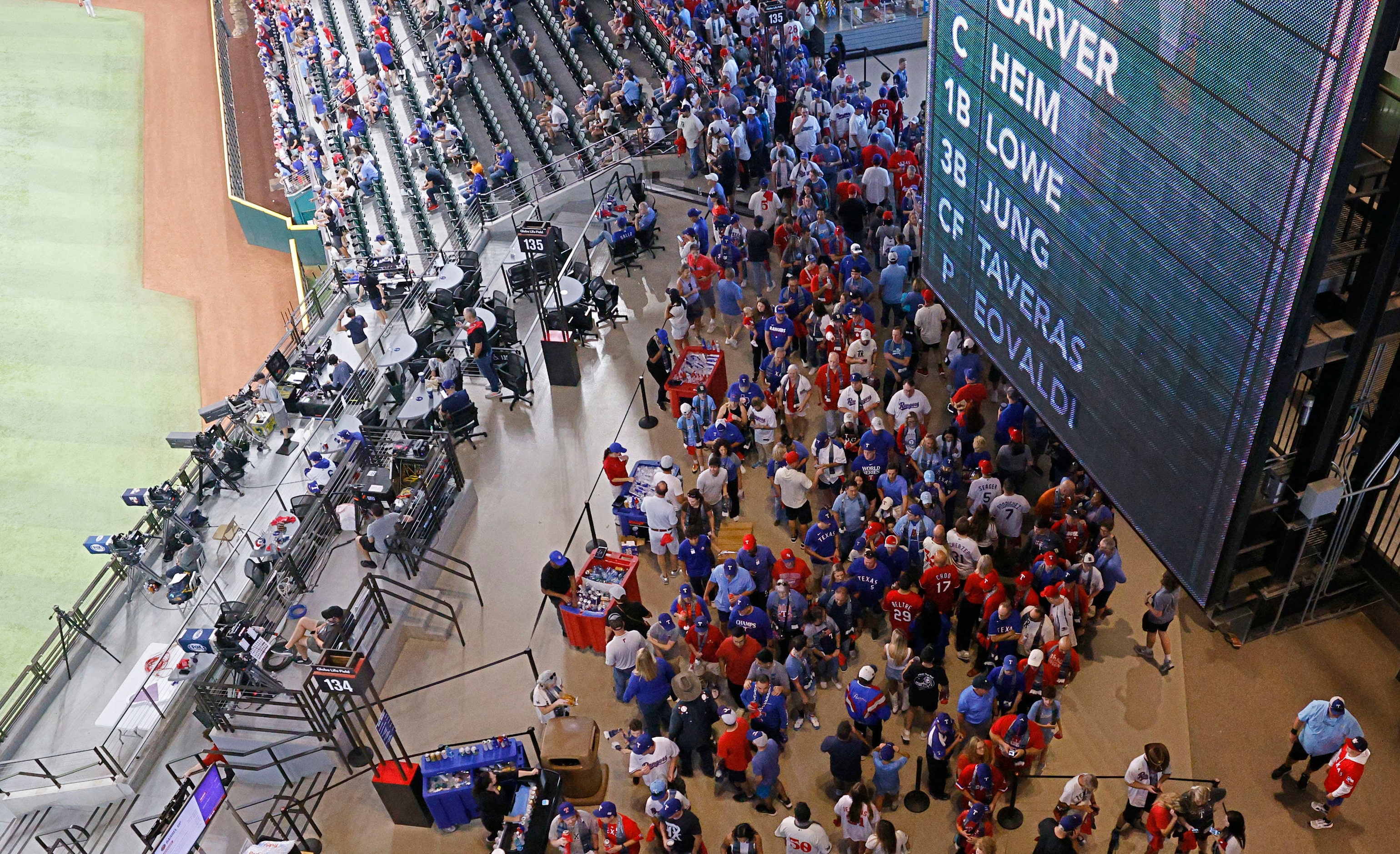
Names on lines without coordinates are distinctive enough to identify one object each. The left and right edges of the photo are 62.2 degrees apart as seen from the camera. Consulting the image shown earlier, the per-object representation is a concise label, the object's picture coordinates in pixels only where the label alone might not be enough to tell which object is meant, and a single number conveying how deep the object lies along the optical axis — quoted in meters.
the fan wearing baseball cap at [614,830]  10.12
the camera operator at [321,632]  12.92
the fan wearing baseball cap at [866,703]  10.55
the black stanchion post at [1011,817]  10.56
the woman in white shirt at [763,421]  14.41
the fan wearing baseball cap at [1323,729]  9.95
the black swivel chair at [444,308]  19.09
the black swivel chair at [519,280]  18.92
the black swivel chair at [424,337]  18.81
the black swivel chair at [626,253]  19.50
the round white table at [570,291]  17.92
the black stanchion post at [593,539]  14.05
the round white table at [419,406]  16.58
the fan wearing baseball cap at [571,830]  10.09
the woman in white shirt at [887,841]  9.16
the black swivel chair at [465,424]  16.22
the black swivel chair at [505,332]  17.47
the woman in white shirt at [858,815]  9.61
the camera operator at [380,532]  14.10
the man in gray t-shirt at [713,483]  13.45
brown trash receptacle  11.27
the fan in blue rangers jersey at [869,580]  11.69
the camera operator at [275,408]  19.59
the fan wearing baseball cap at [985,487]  12.46
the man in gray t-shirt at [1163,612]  11.27
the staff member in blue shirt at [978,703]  10.52
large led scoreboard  6.95
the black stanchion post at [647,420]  16.19
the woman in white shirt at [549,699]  11.57
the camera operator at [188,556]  17.20
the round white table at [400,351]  18.19
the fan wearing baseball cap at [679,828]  9.91
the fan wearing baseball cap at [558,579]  12.74
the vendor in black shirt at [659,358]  15.98
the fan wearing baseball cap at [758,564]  12.06
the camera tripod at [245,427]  19.55
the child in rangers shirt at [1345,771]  9.82
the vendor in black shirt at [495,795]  10.85
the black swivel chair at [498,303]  18.08
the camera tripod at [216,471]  18.66
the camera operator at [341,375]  19.66
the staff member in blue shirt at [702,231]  18.11
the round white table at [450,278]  19.42
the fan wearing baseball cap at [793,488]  13.34
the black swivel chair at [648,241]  19.84
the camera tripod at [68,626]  15.91
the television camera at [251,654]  12.66
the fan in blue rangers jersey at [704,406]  14.77
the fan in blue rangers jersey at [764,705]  10.65
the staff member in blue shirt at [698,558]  12.81
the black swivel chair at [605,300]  18.23
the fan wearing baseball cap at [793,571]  11.84
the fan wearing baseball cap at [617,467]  14.23
